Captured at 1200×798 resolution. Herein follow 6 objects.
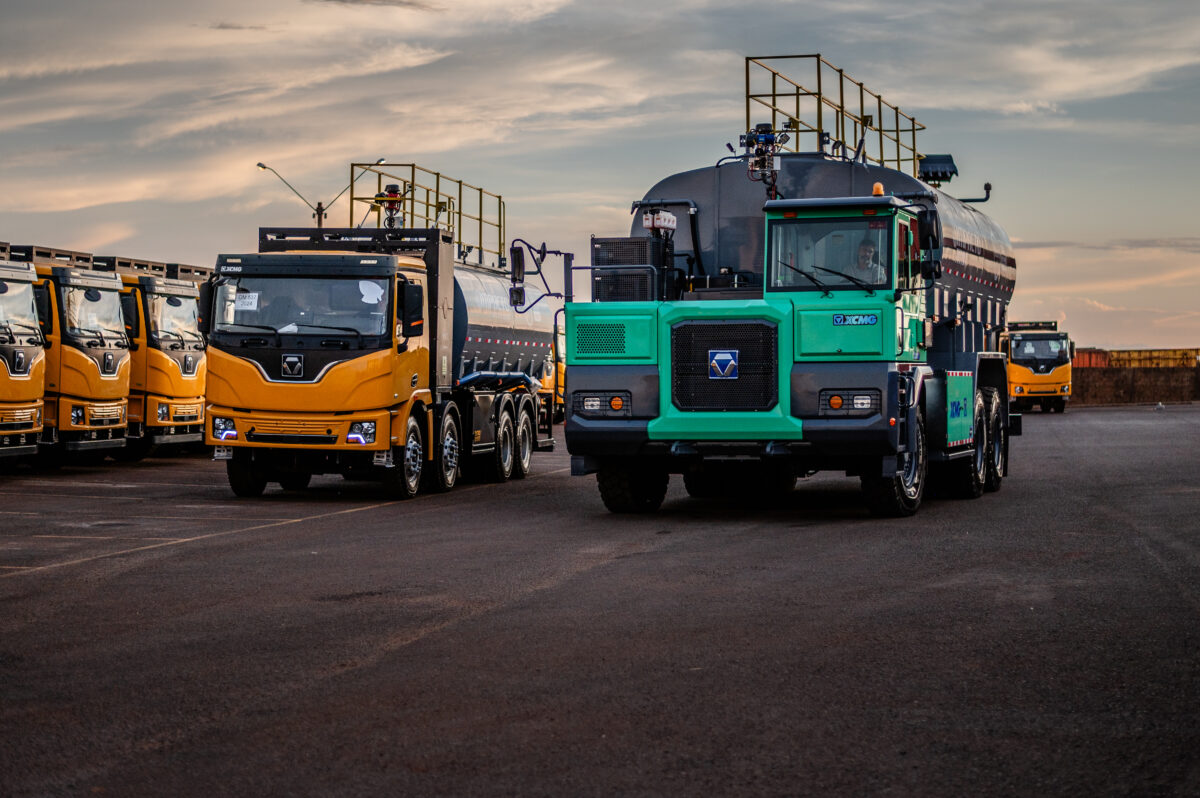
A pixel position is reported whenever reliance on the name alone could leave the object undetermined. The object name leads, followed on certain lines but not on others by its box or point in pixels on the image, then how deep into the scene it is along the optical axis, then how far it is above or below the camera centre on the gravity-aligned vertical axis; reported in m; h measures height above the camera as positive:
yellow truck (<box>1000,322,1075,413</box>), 61.12 +0.45
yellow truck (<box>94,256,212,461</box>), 26.66 +0.32
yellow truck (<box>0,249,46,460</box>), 22.12 +0.18
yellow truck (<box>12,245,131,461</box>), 24.16 +0.30
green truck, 15.75 +0.44
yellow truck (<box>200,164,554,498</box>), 18.84 +0.14
